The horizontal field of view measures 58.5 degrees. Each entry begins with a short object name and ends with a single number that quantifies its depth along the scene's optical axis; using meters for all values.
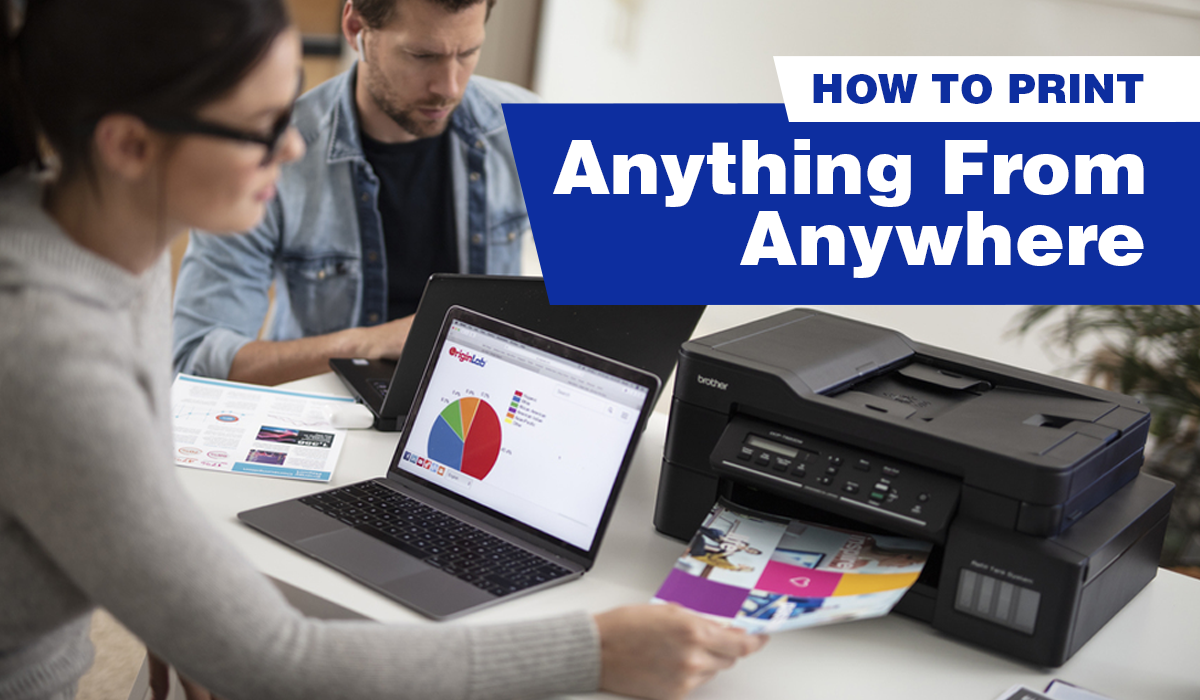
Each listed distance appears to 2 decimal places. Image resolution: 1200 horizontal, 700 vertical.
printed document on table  1.45
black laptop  1.52
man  2.01
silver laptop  1.23
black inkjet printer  1.16
